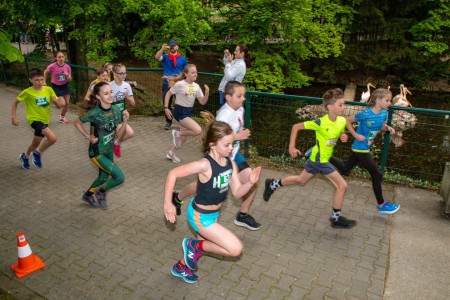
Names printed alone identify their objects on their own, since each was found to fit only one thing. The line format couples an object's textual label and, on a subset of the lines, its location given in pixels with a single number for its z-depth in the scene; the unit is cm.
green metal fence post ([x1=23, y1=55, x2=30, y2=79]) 1510
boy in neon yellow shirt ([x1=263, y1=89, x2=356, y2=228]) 528
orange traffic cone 460
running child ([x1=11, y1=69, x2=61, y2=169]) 723
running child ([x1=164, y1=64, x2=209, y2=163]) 753
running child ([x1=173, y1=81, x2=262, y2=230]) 513
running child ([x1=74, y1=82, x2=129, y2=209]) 564
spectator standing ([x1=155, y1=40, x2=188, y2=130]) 1013
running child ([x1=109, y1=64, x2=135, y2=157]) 771
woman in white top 829
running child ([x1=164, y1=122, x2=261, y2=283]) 390
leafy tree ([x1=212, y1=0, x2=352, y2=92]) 1933
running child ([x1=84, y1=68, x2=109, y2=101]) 840
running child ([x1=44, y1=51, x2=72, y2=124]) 1023
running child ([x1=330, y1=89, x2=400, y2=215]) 565
